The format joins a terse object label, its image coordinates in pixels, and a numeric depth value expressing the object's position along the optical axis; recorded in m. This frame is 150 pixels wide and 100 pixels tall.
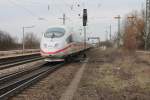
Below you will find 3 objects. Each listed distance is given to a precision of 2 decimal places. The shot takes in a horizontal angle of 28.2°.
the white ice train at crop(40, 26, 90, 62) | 24.45
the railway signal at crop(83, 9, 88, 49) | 33.12
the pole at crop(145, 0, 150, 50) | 36.91
